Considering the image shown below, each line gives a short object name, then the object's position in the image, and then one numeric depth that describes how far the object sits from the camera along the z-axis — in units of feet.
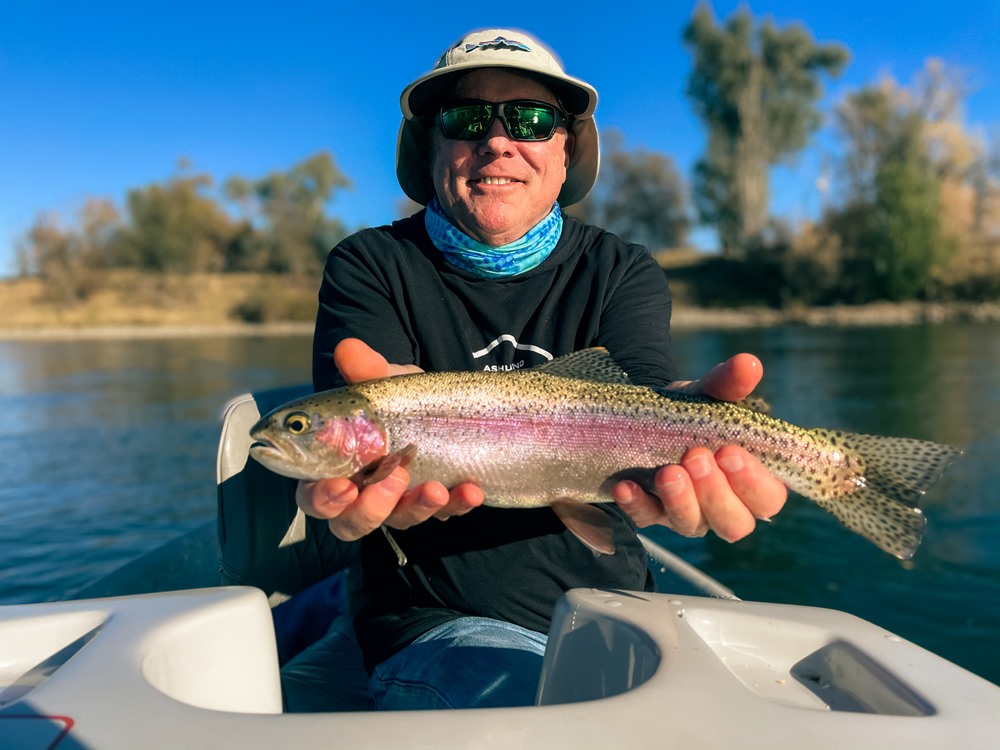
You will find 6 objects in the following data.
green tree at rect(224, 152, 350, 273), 259.60
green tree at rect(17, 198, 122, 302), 224.12
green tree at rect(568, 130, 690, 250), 243.81
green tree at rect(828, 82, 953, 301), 164.14
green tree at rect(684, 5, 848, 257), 205.57
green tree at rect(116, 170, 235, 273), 240.53
